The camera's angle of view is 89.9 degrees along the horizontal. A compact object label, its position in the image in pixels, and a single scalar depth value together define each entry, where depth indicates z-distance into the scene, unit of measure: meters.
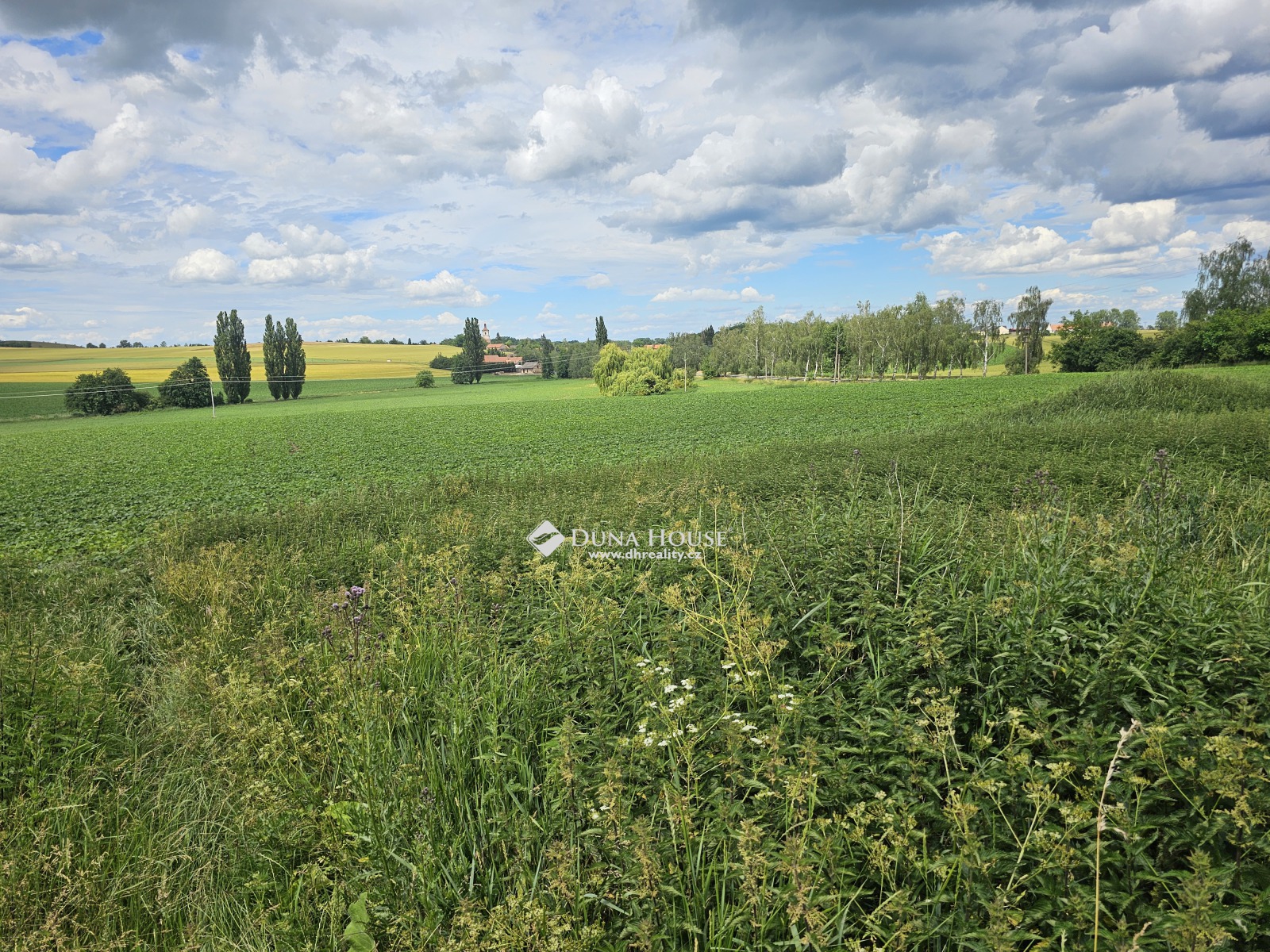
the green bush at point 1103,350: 67.94
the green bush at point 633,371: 72.56
